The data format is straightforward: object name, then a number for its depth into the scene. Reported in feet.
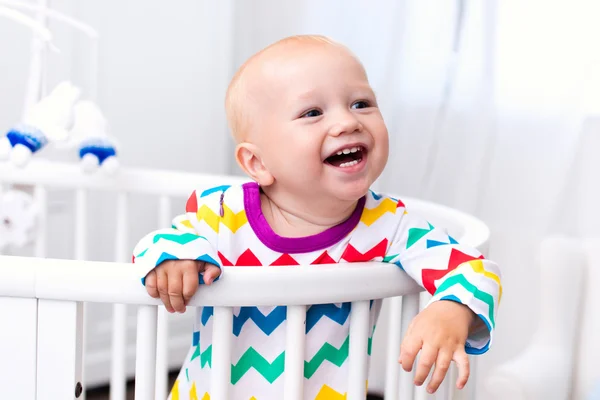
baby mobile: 3.96
